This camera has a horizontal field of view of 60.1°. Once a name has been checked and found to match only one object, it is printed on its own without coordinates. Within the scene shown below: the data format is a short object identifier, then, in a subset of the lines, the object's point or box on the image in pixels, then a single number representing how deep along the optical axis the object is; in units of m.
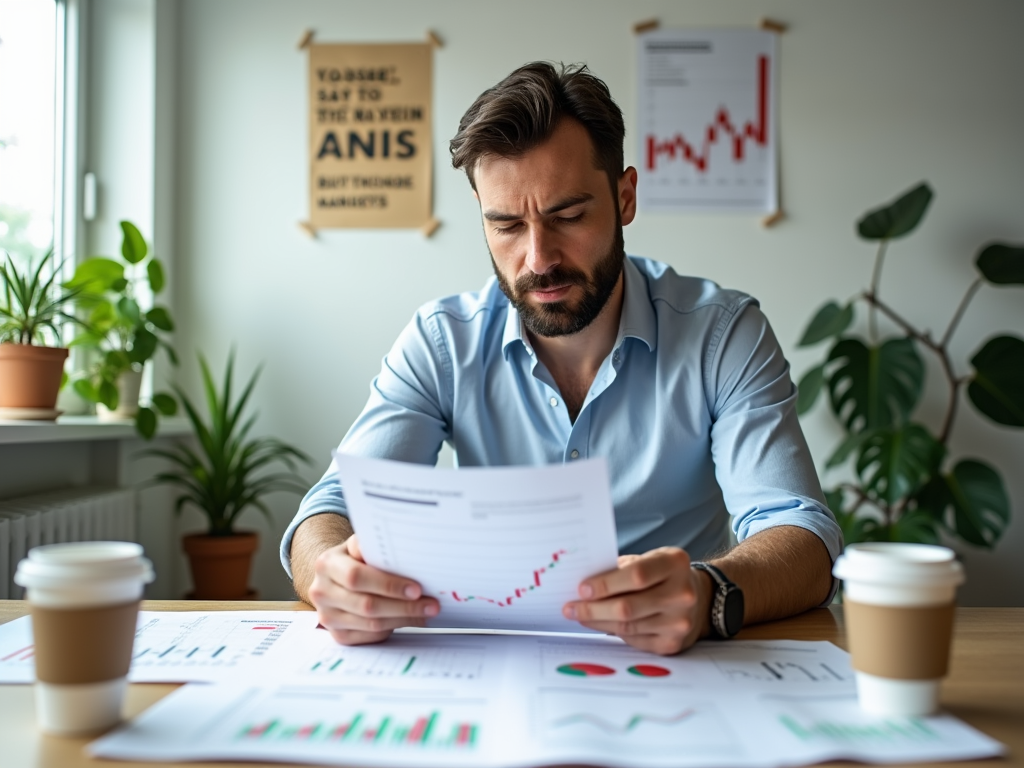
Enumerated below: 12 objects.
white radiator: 1.92
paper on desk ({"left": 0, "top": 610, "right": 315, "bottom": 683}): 0.84
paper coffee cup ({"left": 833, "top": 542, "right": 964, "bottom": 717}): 0.70
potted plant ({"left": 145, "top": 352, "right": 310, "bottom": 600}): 2.65
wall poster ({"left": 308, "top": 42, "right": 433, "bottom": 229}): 2.92
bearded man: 1.40
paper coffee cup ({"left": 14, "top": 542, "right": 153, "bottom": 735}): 0.68
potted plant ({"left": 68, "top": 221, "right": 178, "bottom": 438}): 2.45
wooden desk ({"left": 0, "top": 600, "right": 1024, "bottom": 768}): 0.66
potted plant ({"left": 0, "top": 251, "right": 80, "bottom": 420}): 2.08
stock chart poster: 2.90
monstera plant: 2.55
